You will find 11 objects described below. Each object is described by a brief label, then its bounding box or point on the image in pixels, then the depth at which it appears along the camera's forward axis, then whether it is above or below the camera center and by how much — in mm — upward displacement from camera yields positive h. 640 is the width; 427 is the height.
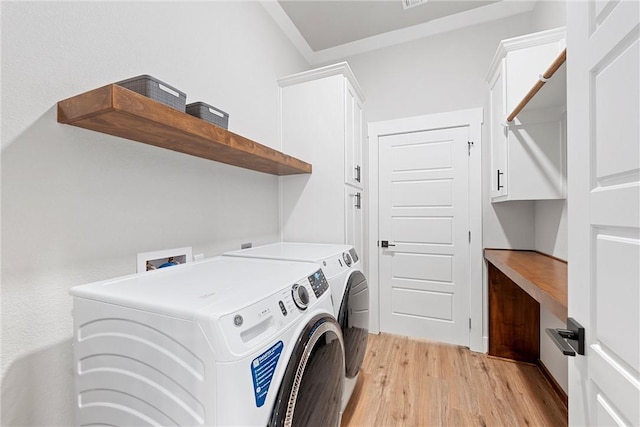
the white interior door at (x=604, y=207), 518 +8
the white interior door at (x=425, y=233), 2484 -215
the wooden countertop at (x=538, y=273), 1108 -353
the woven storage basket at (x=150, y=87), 957 +459
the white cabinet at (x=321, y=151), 2117 +505
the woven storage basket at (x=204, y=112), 1191 +458
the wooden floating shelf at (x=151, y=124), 830 +323
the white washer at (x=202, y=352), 582 -355
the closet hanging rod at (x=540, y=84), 1142 +648
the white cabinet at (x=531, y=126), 1719 +578
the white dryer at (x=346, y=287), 1325 -409
